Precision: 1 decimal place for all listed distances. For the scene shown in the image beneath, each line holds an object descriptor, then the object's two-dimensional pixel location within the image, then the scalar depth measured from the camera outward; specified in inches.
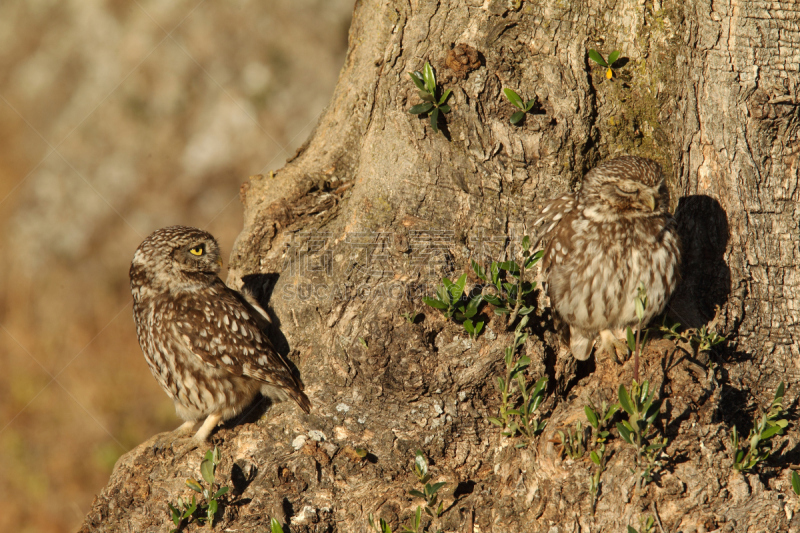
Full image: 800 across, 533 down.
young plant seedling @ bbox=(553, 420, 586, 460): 221.0
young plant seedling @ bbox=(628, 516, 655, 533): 207.3
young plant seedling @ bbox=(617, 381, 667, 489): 203.6
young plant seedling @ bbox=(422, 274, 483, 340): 239.5
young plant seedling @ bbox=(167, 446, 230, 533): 249.1
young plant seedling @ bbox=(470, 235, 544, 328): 240.1
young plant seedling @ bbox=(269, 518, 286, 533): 238.1
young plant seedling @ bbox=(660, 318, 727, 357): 239.3
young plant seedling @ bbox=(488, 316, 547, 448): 236.4
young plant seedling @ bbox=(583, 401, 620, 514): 214.5
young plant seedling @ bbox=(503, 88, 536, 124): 258.4
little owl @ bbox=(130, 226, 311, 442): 292.7
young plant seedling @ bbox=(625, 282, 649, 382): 202.5
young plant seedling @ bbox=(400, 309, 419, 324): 247.6
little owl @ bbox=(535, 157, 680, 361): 243.0
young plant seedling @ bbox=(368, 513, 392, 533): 235.9
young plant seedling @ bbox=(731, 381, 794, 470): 215.8
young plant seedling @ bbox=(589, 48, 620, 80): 266.5
